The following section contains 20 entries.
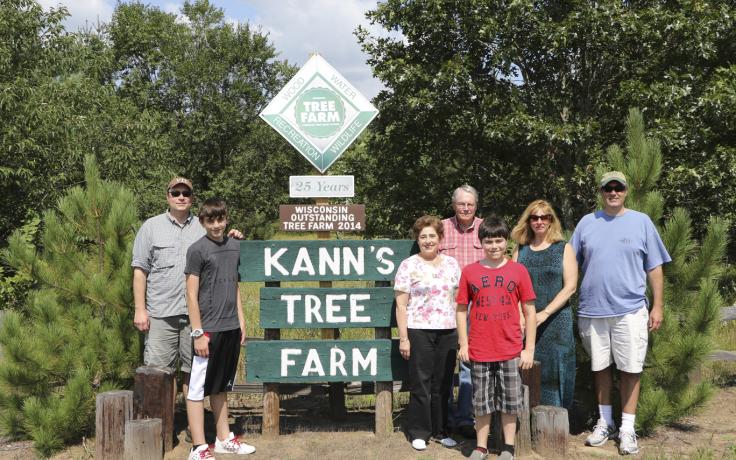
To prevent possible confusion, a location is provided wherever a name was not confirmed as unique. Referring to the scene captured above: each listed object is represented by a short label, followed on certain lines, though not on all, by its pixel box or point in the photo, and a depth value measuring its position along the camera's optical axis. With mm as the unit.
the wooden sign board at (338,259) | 5266
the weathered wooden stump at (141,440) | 4531
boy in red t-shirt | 4398
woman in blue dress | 4711
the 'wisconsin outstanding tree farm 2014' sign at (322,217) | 5465
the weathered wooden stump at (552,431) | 4734
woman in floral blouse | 4762
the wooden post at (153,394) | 4738
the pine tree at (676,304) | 5152
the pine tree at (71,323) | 4988
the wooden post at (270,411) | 5301
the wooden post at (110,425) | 4629
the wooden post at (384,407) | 5332
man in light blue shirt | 4688
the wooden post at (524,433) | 4754
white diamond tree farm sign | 5728
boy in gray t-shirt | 4504
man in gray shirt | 4812
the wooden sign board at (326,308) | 5277
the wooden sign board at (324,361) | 5277
